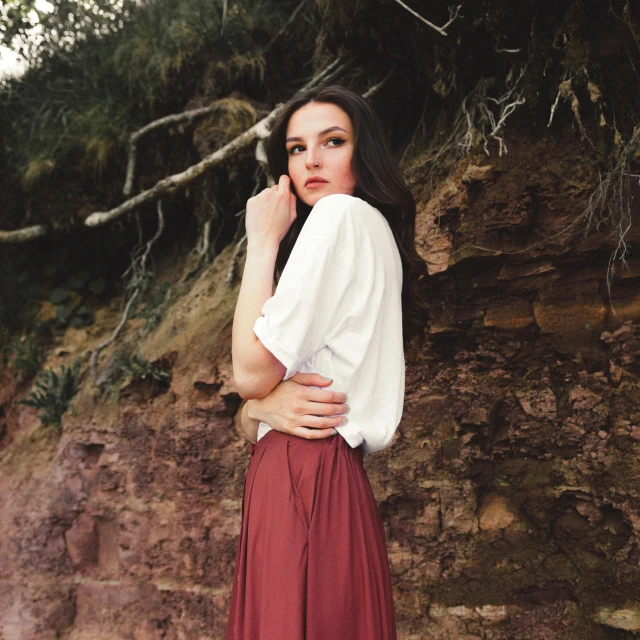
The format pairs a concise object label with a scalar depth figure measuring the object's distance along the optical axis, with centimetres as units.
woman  182
